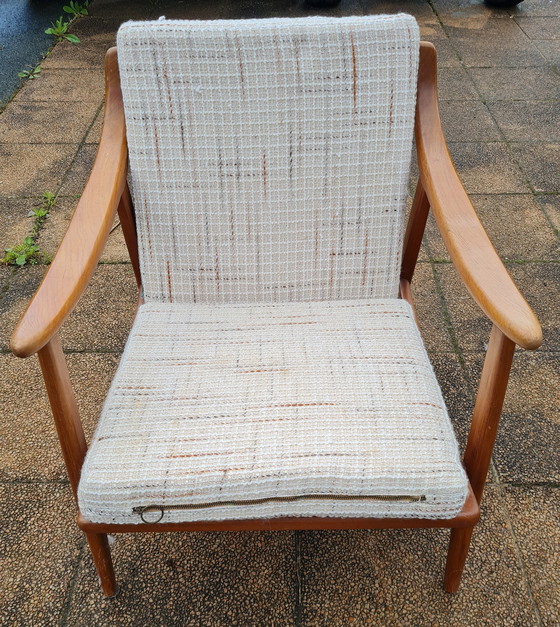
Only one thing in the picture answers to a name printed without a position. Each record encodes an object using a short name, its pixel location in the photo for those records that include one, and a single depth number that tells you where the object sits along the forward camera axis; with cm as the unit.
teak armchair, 114
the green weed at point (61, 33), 453
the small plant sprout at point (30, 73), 400
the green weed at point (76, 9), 496
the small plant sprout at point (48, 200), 281
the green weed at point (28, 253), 251
